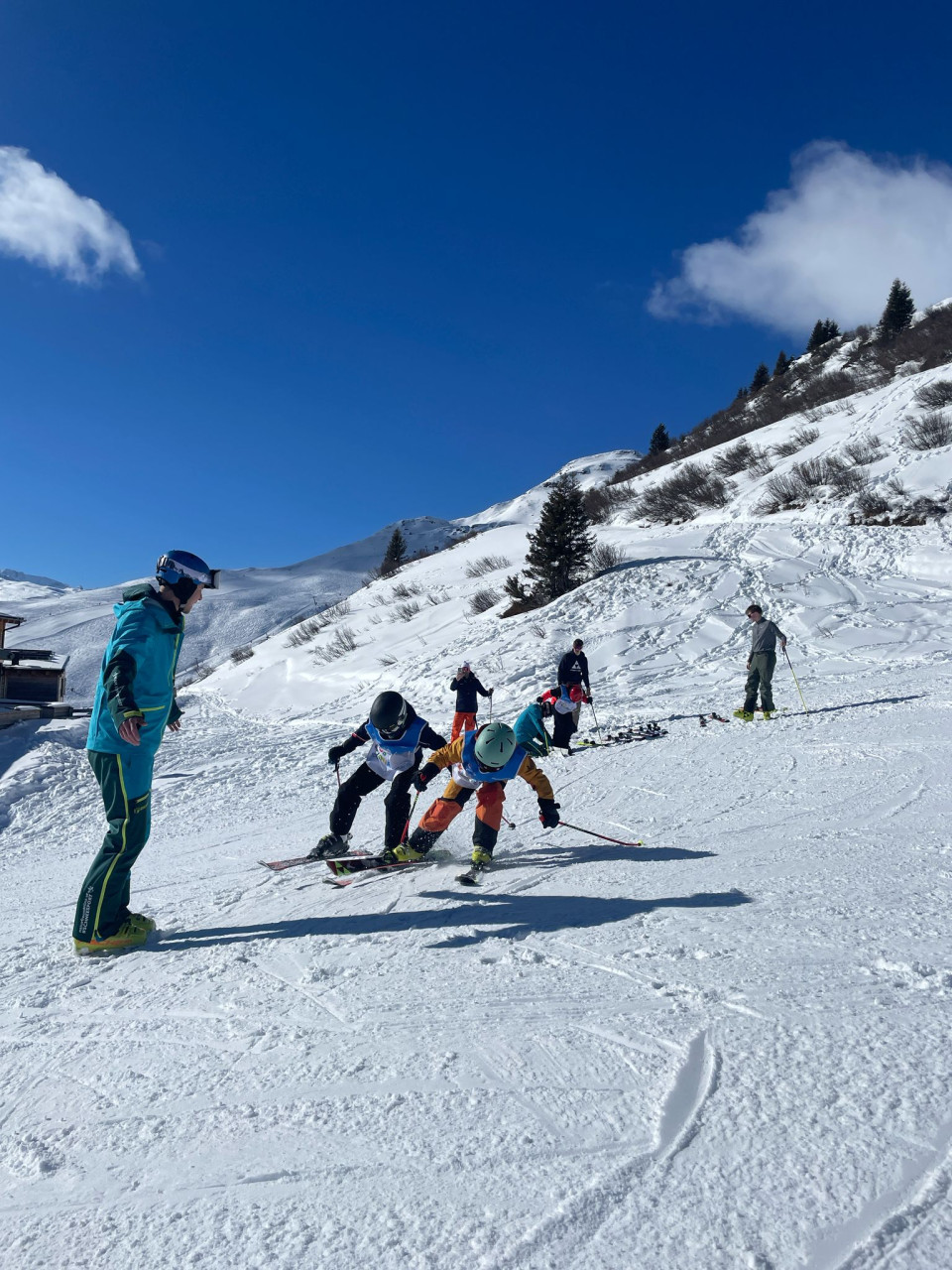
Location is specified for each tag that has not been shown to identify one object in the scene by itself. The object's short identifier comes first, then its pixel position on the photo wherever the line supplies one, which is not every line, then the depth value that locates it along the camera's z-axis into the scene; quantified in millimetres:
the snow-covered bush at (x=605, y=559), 21734
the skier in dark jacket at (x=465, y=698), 10992
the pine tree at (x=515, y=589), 21547
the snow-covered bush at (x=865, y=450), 24598
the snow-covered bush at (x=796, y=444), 29031
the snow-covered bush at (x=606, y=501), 31672
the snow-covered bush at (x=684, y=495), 28219
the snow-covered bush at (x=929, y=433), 23891
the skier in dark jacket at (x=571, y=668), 11860
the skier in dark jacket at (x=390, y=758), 5449
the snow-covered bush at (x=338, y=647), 22578
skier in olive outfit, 10773
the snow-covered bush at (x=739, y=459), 30109
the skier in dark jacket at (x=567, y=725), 9466
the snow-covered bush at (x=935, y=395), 26250
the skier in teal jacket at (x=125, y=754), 3766
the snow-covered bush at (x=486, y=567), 27922
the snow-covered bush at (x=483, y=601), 23031
